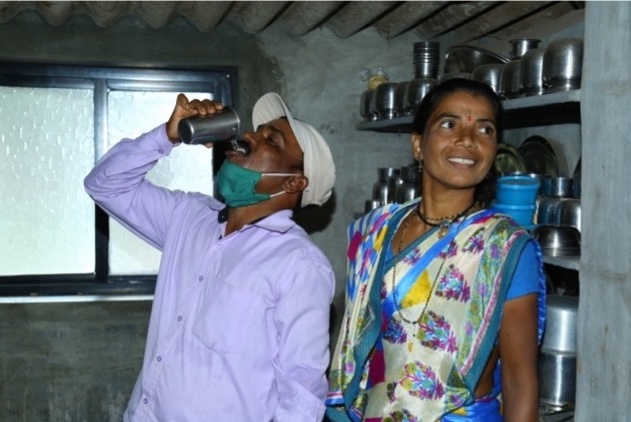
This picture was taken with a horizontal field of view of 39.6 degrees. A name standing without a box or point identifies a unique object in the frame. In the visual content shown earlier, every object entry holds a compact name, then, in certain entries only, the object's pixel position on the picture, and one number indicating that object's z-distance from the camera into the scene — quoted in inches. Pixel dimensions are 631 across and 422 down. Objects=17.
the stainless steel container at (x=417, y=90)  138.9
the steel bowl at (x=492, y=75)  113.8
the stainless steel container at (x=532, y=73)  100.9
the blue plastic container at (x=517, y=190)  104.3
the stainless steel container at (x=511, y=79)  106.1
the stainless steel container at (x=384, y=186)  153.2
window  164.9
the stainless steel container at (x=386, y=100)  150.6
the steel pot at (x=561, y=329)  95.5
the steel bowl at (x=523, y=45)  113.6
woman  63.4
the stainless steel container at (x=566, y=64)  94.9
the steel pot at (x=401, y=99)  144.6
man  71.2
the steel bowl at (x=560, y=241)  95.0
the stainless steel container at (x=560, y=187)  106.6
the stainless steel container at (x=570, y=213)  97.8
